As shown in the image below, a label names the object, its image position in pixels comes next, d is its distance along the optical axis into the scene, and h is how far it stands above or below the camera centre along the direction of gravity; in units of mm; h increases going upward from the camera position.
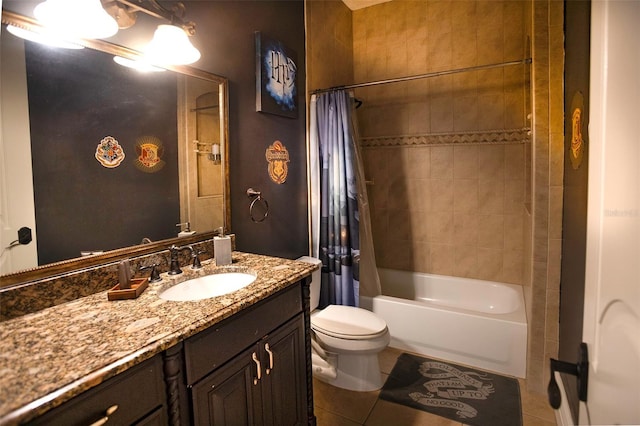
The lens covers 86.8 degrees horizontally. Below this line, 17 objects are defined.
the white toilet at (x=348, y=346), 1904 -859
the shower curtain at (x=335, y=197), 2459 -8
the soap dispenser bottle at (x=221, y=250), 1579 -246
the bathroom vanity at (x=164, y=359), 703 -399
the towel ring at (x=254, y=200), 2021 -17
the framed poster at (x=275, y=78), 2047 +763
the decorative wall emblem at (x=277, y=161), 2195 +239
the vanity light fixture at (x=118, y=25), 1091 +626
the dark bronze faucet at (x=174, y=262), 1426 -270
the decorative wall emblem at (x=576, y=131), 967 +191
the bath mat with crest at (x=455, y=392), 1799 -1163
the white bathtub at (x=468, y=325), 2131 -907
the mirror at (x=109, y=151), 1098 +194
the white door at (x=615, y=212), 468 -33
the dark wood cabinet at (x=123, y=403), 691 -452
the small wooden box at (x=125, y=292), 1139 -315
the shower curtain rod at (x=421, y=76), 2064 +817
